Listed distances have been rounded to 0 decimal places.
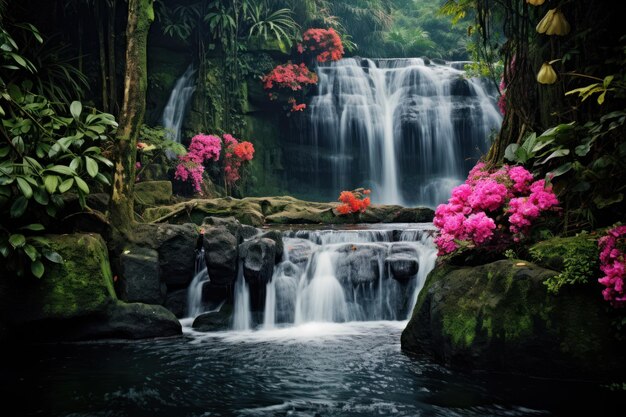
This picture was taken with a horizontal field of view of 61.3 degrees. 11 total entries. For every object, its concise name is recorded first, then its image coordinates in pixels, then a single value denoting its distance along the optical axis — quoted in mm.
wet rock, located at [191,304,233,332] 7146
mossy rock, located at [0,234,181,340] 5965
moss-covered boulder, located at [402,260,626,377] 4195
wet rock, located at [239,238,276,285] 7438
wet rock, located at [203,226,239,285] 7387
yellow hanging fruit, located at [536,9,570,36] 4332
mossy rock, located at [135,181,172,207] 11625
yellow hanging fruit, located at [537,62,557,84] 4477
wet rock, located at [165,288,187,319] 7656
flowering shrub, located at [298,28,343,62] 17547
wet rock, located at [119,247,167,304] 6984
